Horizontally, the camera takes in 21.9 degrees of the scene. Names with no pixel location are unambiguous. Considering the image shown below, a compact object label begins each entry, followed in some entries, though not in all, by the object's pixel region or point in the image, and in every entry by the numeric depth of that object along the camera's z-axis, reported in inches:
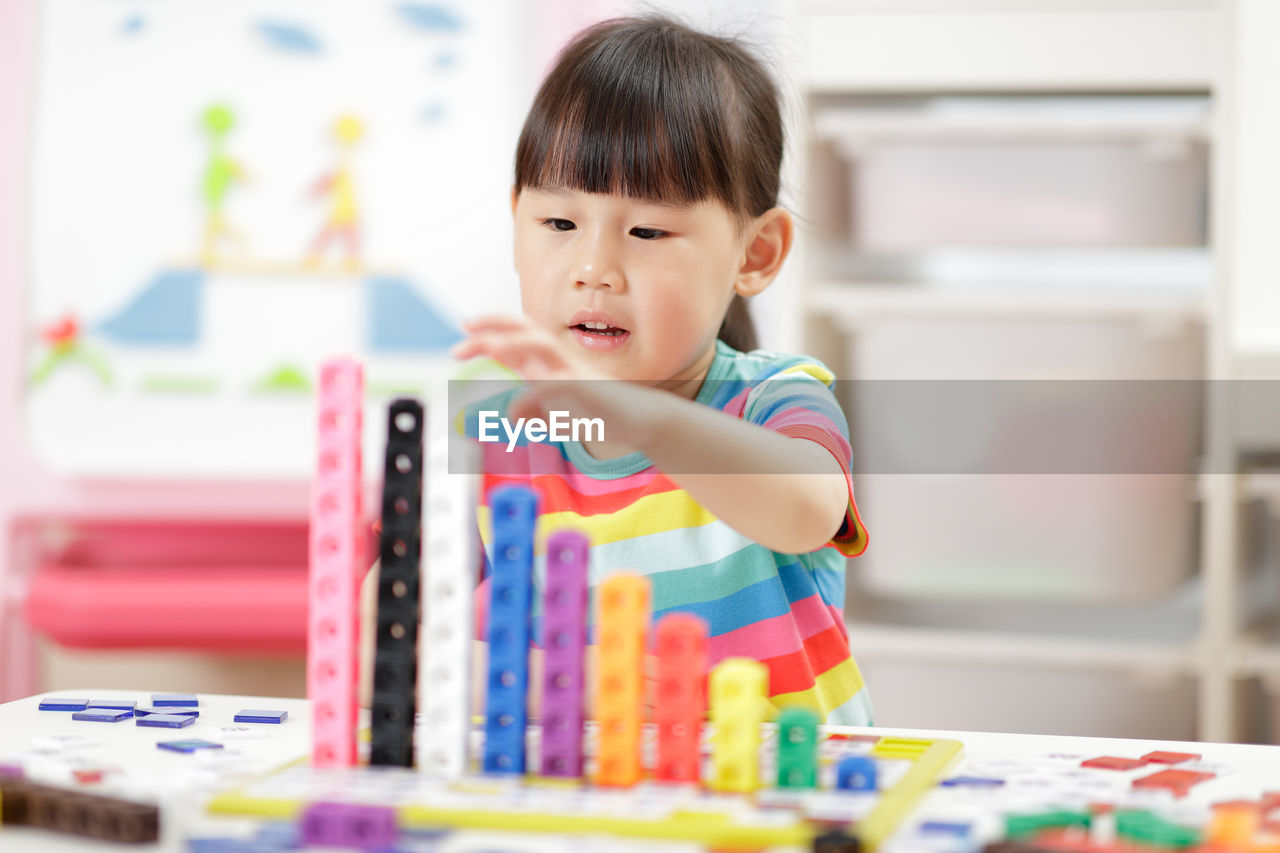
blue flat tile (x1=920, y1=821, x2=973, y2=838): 59.7
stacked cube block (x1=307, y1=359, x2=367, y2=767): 63.3
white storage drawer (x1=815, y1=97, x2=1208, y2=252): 124.0
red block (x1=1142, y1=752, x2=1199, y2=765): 65.8
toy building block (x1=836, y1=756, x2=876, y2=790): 62.1
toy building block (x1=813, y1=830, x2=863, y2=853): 58.2
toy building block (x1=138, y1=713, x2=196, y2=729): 68.2
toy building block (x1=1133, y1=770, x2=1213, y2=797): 63.3
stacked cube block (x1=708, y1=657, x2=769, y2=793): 62.0
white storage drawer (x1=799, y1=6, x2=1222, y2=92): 120.8
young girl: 74.2
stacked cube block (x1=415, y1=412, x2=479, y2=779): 63.2
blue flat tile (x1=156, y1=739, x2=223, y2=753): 65.9
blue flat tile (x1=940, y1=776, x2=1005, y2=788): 63.5
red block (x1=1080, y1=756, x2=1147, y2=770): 65.1
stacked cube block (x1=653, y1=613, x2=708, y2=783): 62.7
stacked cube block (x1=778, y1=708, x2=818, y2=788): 62.1
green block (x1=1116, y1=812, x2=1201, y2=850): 58.9
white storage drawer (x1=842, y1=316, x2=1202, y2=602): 124.8
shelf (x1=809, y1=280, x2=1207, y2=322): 122.7
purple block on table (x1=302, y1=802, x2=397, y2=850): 59.0
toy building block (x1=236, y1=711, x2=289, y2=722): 69.2
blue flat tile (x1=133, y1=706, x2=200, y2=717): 69.4
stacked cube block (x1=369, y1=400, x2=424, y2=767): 63.4
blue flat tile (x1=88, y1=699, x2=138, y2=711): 70.1
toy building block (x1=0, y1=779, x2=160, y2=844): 59.4
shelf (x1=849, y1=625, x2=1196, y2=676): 123.7
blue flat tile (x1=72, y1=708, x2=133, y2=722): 69.2
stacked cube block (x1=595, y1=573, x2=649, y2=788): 62.4
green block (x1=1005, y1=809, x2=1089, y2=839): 59.5
